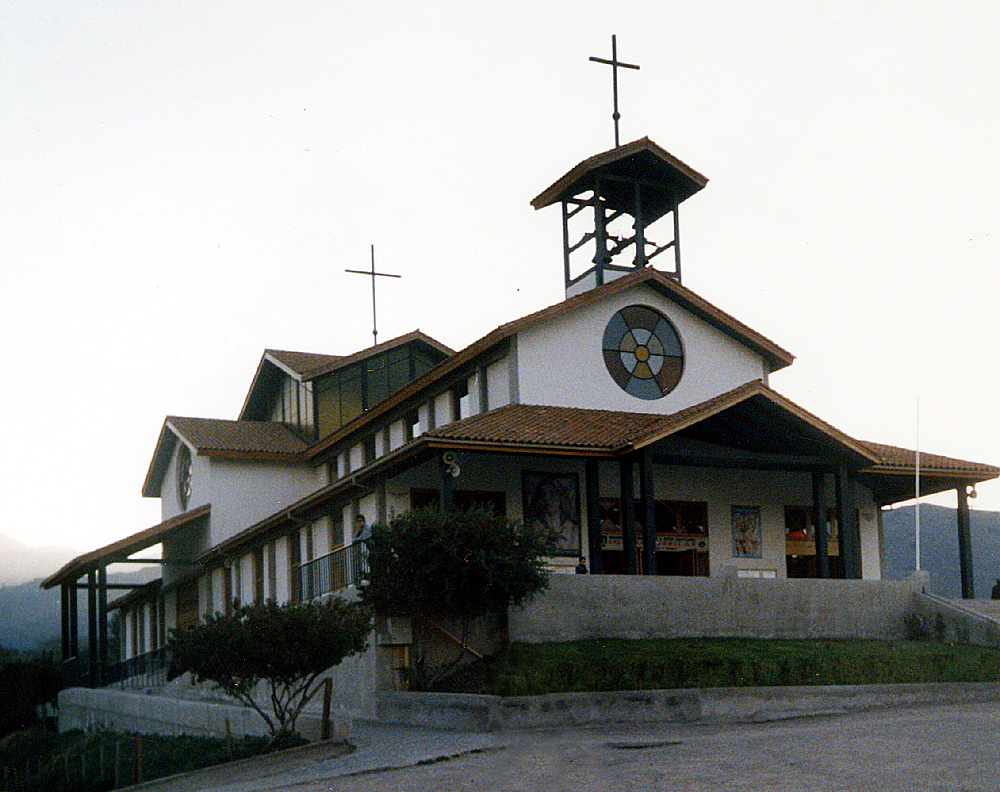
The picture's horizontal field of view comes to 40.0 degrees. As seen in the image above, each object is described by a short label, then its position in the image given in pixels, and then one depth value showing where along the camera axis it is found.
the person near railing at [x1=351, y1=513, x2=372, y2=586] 22.67
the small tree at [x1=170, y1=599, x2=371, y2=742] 18.73
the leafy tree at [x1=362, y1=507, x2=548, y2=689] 20.89
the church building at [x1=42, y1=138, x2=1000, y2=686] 25.14
